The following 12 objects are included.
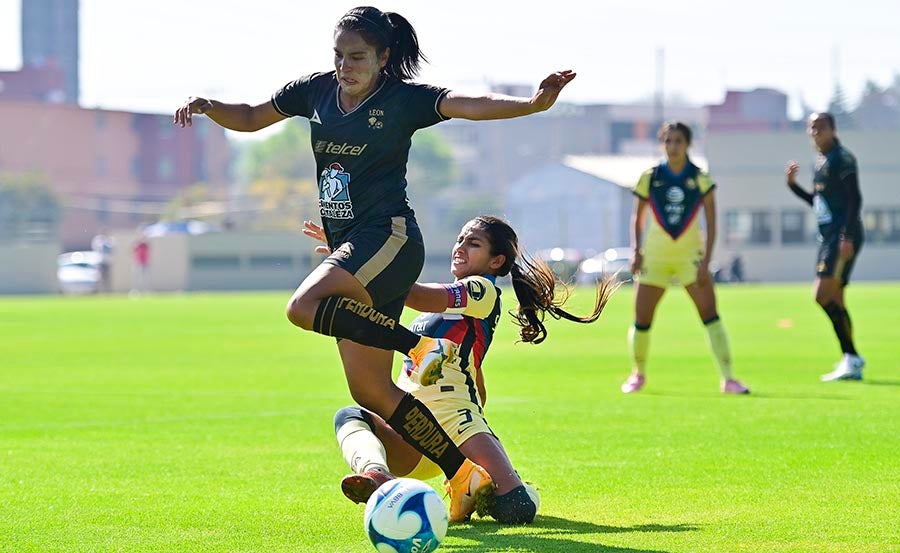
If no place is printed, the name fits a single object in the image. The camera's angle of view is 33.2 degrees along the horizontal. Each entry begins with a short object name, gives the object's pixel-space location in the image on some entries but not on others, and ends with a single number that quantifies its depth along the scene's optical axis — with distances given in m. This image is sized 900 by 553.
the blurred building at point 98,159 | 112.06
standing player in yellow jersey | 13.79
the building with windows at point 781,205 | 73.69
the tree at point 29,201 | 97.12
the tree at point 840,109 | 83.50
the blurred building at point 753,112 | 100.06
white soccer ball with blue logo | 5.67
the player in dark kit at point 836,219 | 15.02
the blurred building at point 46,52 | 114.32
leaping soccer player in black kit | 6.47
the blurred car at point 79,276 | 71.19
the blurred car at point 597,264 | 66.06
